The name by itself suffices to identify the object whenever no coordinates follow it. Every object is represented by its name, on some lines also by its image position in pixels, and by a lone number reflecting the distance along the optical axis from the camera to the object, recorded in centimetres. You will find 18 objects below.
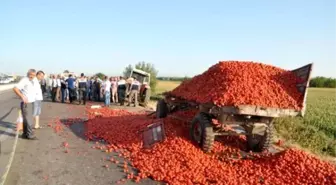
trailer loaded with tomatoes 800
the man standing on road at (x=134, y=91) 2136
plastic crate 905
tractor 2266
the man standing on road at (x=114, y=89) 2258
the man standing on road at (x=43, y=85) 2844
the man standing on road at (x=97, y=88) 2545
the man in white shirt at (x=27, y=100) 944
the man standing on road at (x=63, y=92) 2255
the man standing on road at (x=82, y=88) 2161
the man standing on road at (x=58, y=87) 2342
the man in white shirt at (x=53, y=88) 2356
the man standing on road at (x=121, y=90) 2236
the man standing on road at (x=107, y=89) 2080
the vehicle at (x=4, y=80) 7143
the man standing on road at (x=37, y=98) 1058
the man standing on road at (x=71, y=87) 2238
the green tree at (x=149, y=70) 3891
